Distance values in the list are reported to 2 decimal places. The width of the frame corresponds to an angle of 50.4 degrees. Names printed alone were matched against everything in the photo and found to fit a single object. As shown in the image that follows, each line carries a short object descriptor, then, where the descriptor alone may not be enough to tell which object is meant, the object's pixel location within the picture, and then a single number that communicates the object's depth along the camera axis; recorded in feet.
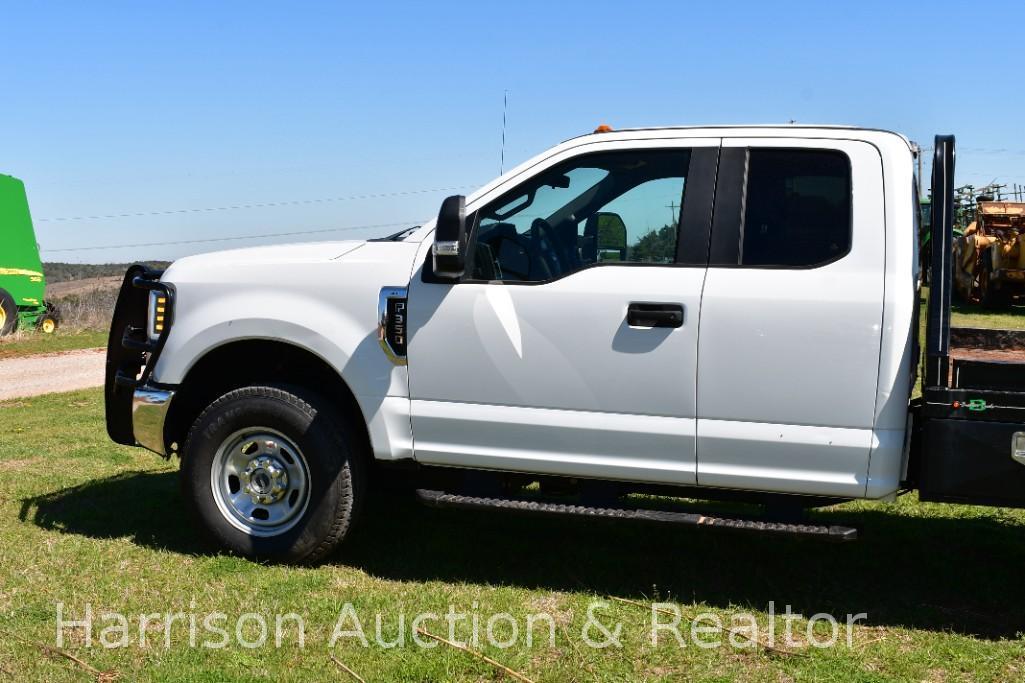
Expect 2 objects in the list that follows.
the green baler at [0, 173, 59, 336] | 66.95
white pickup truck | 14.60
